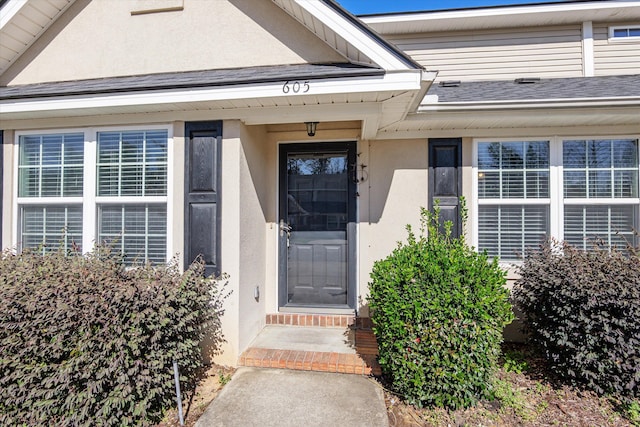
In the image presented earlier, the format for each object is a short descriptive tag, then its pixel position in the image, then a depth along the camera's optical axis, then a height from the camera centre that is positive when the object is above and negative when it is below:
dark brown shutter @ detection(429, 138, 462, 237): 4.11 +0.52
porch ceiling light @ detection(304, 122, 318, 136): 4.21 +1.21
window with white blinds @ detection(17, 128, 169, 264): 3.76 +0.32
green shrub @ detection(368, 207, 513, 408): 2.71 -1.01
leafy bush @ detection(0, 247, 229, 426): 2.49 -1.13
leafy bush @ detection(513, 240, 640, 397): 2.79 -0.97
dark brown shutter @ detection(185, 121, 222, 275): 3.56 +0.26
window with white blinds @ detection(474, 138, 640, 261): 3.95 +0.31
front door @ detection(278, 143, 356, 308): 4.52 -0.11
